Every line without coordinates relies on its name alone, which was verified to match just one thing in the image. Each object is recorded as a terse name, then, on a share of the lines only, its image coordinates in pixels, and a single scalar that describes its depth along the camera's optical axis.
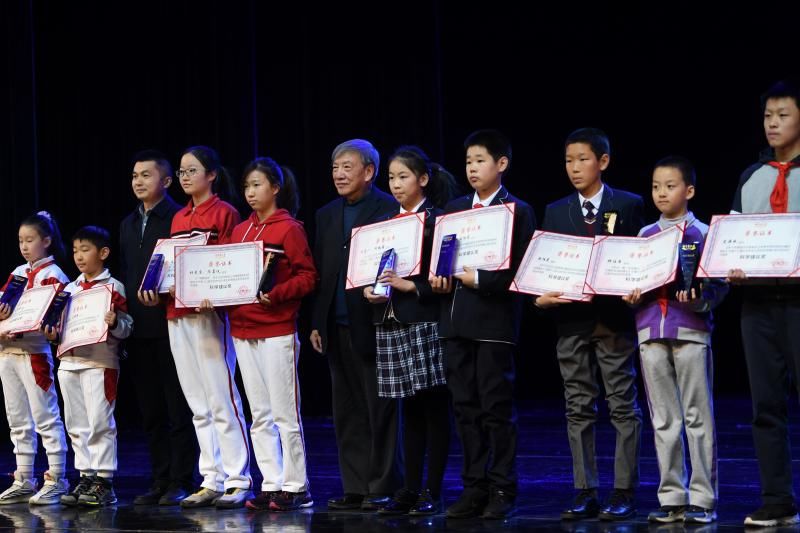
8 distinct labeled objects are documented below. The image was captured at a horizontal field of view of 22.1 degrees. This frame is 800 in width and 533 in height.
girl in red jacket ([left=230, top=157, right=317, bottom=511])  8.47
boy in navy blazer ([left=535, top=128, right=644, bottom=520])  7.48
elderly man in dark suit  8.51
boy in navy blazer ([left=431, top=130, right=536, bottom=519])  7.67
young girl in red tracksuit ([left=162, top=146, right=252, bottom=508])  8.74
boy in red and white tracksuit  9.15
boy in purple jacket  7.19
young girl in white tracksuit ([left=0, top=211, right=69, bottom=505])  9.56
